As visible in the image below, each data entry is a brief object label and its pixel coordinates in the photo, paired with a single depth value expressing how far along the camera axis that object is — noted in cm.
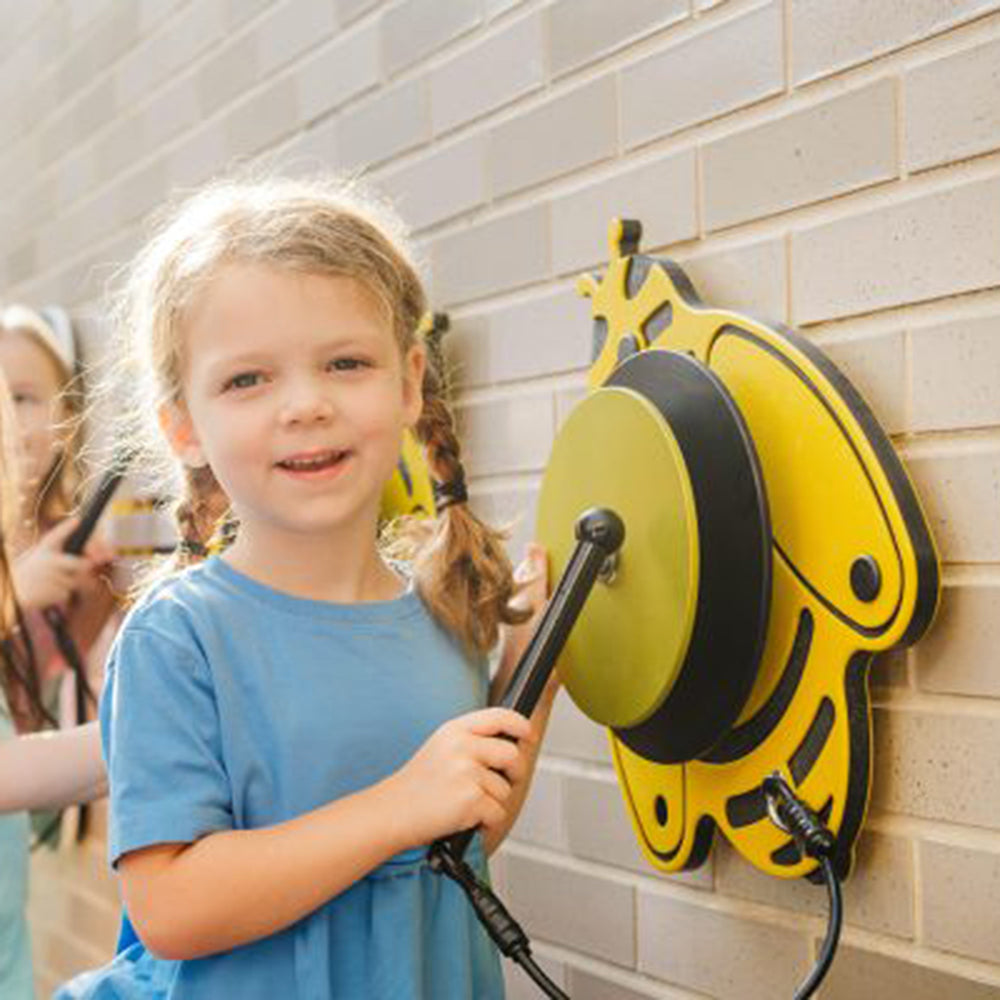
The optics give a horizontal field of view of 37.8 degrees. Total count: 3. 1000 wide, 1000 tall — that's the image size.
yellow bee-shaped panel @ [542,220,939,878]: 93
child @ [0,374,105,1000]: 139
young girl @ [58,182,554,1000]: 92
